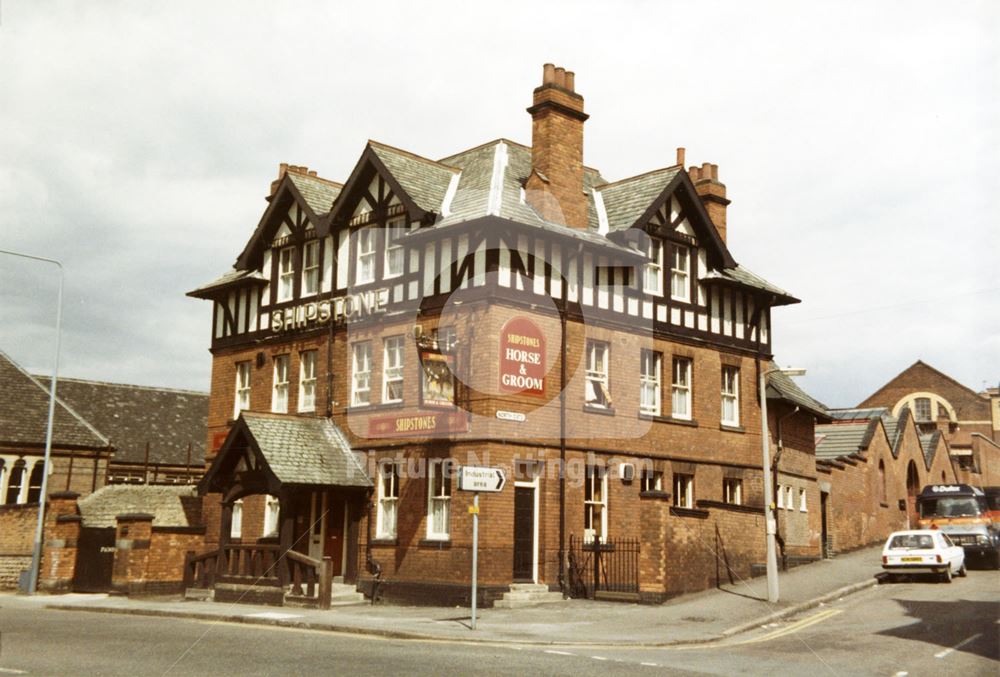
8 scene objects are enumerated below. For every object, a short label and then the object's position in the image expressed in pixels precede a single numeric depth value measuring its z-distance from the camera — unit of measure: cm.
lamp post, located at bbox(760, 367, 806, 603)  2241
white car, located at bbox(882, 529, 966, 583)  2578
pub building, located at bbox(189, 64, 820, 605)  2442
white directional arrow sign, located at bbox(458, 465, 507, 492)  1798
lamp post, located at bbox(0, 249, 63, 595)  2933
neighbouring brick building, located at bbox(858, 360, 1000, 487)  7169
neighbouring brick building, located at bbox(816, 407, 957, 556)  3638
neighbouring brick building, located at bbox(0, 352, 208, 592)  2945
